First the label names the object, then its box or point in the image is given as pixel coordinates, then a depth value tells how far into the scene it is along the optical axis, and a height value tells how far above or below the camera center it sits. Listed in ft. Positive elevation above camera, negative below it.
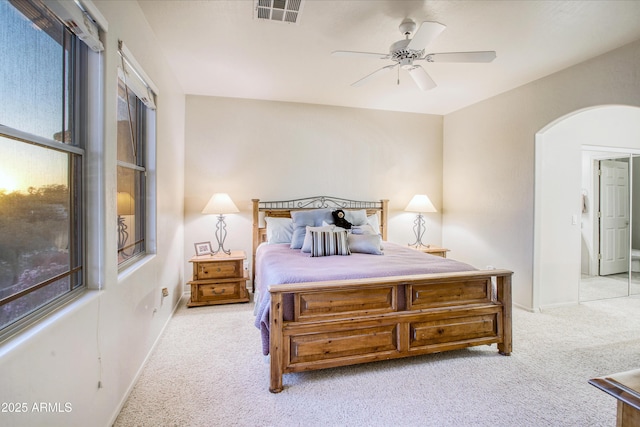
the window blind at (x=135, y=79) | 6.39 +3.24
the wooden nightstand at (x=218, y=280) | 11.88 -2.88
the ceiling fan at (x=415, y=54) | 6.76 +3.97
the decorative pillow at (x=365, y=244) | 10.69 -1.24
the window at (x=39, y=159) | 3.48 +0.68
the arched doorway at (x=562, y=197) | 11.65 +0.56
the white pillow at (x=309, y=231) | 10.66 -0.79
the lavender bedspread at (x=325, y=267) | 7.16 -1.60
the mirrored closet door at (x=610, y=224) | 13.32 -0.61
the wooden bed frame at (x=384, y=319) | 6.79 -2.72
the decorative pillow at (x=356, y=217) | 13.03 -0.32
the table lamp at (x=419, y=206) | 14.61 +0.20
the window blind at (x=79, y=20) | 4.18 +2.85
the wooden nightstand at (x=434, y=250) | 14.04 -1.90
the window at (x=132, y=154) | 6.77 +1.42
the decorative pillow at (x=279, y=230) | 12.58 -0.88
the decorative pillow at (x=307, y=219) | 11.88 -0.40
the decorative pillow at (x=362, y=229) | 12.26 -0.81
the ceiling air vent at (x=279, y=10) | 6.89 +4.83
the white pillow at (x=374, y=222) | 13.73 -0.57
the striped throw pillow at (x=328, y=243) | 10.18 -1.18
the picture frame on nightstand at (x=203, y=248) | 12.72 -1.69
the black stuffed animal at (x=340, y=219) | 12.39 -0.40
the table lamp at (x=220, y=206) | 12.19 +0.13
